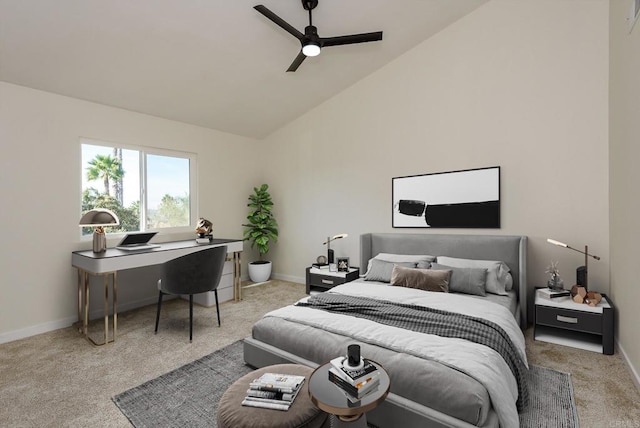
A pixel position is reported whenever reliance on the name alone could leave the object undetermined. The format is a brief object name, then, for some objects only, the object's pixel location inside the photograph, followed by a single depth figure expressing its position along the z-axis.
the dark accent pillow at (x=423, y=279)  3.04
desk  2.99
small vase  3.04
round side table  1.33
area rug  1.87
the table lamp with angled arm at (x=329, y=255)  4.50
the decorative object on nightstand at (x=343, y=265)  4.33
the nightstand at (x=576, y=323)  2.64
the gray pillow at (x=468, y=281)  2.99
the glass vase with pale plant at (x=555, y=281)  3.04
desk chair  3.09
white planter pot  5.29
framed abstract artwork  3.56
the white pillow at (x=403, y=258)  3.63
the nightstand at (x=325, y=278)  4.19
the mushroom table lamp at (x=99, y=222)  3.15
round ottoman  1.41
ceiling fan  2.67
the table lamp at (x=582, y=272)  2.93
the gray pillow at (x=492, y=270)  3.06
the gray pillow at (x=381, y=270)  3.55
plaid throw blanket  1.92
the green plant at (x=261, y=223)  5.32
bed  1.55
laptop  3.57
